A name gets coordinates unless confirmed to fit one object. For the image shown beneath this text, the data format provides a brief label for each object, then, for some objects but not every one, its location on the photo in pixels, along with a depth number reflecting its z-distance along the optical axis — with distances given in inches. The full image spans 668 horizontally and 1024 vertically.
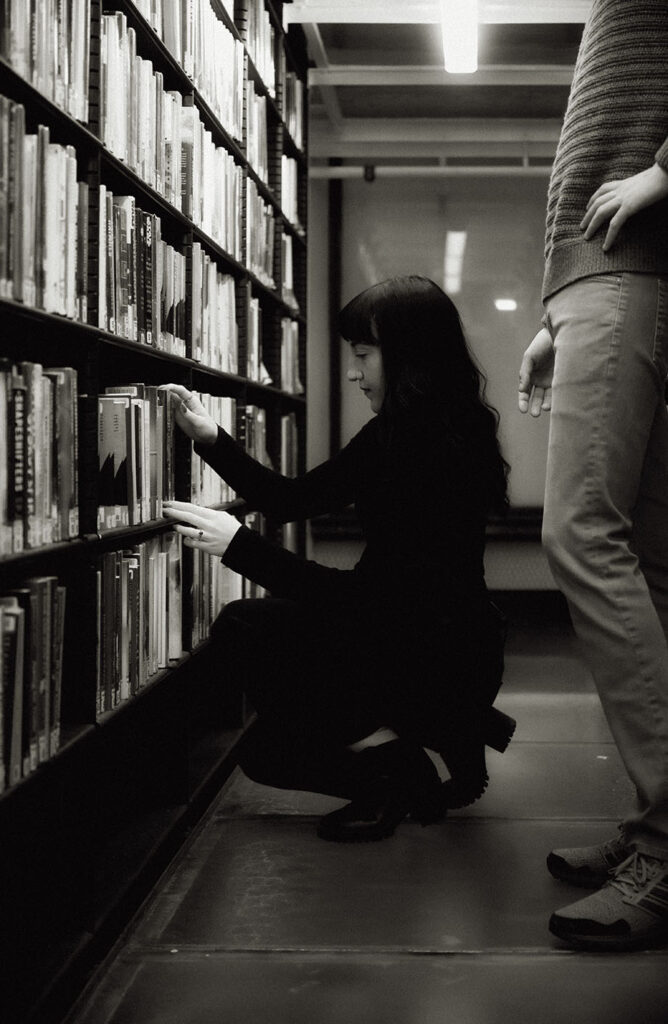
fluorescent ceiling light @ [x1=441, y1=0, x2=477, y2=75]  135.3
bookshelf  53.1
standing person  63.1
